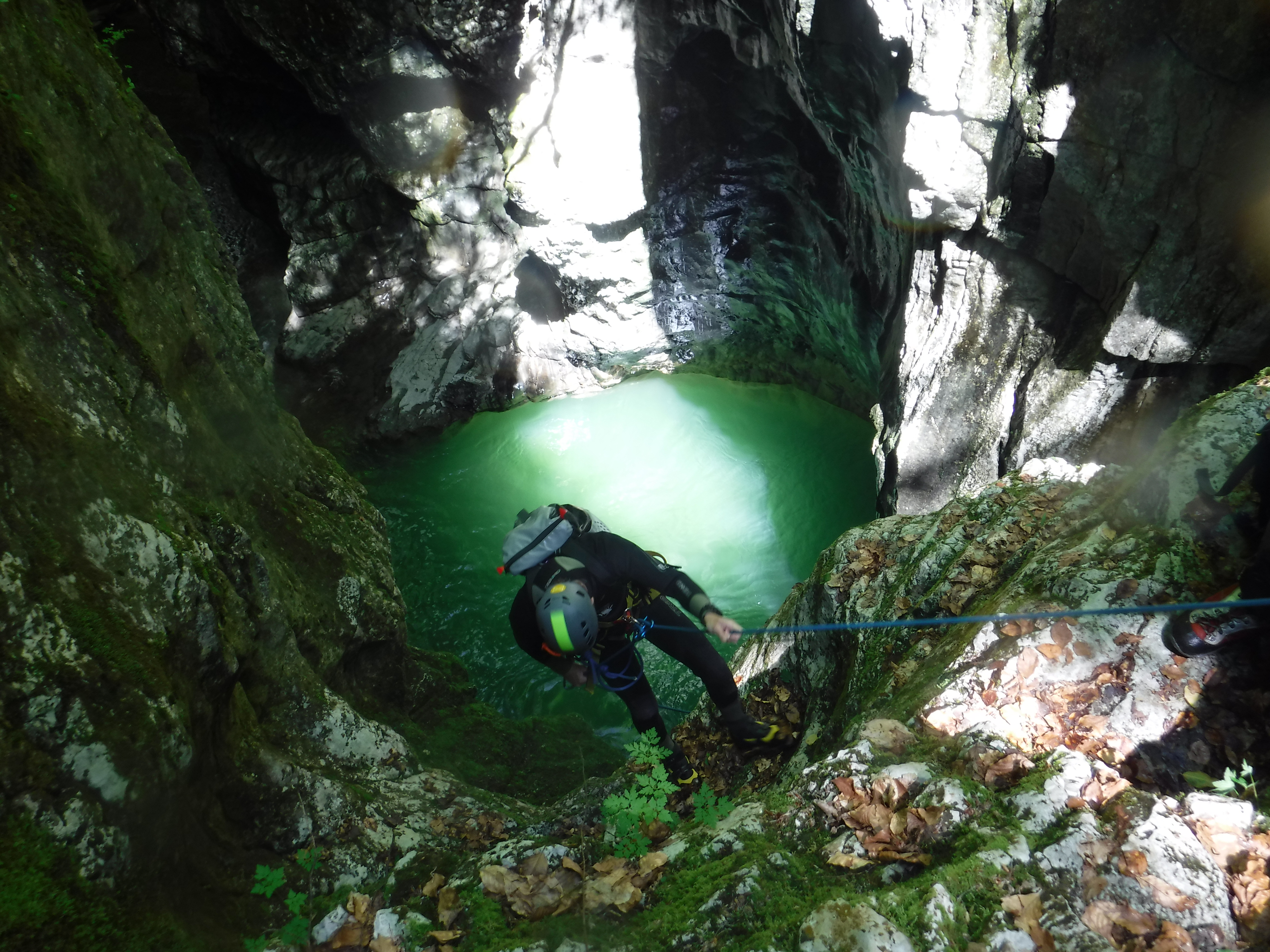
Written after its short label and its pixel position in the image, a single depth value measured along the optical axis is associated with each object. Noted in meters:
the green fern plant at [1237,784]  1.92
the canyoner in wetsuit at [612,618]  3.34
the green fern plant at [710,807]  2.36
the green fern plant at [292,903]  2.19
